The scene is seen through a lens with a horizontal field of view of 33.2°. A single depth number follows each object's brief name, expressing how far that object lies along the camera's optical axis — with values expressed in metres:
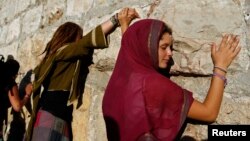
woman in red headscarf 1.65
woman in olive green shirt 2.29
